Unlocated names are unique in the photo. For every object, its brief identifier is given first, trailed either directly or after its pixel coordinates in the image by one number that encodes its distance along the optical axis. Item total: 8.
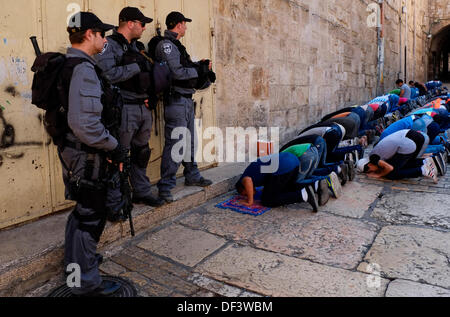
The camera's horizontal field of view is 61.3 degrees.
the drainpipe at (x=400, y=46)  18.03
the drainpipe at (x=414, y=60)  21.91
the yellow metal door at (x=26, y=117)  3.14
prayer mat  4.10
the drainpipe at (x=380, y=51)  14.34
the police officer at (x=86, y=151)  2.31
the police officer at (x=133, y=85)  3.39
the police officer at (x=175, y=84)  3.92
